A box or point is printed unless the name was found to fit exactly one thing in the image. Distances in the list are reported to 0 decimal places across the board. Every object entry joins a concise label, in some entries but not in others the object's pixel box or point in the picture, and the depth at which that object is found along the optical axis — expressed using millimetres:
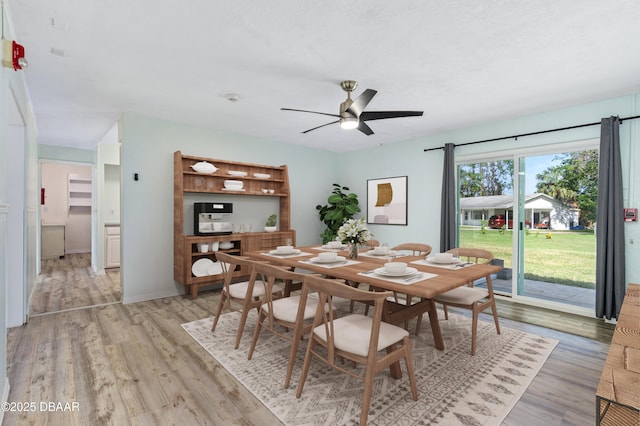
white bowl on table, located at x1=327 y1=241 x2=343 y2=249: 3793
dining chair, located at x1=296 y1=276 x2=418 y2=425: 1738
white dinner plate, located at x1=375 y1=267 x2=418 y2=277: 2238
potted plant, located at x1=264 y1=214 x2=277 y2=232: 5348
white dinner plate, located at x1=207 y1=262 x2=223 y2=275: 4508
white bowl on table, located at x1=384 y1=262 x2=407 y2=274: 2238
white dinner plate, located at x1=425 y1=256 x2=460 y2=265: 2707
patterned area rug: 1886
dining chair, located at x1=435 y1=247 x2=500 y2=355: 2689
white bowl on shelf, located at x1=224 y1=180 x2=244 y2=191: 4887
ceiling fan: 2832
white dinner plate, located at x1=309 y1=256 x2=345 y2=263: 2803
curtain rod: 3396
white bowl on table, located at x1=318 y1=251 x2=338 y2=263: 2802
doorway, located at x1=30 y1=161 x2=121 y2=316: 4633
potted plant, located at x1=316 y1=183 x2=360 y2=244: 6059
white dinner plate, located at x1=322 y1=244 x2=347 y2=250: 3732
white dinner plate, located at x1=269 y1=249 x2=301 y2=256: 3340
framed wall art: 5566
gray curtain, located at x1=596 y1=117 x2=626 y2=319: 3375
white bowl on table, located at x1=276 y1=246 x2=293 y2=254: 3336
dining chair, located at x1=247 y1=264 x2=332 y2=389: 2174
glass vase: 3053
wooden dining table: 2041
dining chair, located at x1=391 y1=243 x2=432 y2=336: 3754
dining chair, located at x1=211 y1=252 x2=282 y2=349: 2781
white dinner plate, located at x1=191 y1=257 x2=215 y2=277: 4410
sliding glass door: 3877
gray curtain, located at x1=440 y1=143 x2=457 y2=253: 4750
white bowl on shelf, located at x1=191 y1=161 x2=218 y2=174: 4563
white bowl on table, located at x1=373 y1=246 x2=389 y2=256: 3243
